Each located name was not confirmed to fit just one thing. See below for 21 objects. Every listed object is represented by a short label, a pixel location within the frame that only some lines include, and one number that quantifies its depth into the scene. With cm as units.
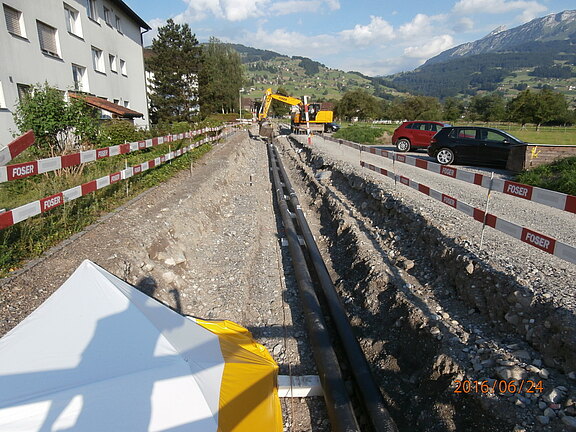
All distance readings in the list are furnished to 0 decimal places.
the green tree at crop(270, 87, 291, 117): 9131
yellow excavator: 3047
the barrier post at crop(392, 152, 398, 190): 804
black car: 1215
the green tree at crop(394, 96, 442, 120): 7194
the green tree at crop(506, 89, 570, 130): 4987
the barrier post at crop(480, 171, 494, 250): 425
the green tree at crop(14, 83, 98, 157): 755
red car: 1792
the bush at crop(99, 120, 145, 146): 1314
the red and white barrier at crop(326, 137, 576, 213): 324
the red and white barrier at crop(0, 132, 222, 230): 386
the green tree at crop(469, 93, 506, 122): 6750
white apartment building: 1353
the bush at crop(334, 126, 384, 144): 2477
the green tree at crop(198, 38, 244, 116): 5655
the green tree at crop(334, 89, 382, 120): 7019
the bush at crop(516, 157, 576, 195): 814
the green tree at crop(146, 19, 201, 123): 3835
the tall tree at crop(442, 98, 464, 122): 6725
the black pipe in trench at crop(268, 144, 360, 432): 265
